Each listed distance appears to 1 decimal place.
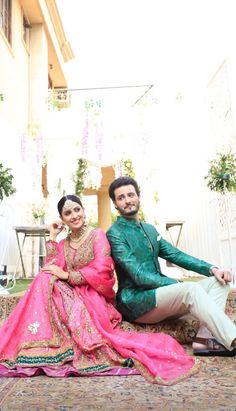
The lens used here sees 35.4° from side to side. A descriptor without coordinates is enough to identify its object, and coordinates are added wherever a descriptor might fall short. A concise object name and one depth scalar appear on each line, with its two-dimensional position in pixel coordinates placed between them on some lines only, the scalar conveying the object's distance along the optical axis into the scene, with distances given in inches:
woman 60.9
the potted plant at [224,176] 132.3
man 65.0
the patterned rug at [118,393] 45.8
